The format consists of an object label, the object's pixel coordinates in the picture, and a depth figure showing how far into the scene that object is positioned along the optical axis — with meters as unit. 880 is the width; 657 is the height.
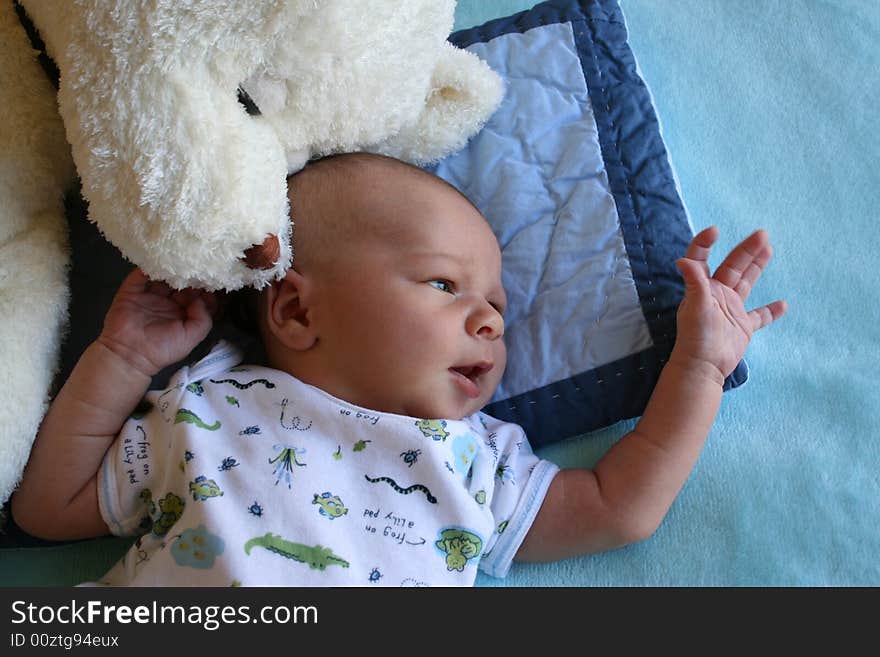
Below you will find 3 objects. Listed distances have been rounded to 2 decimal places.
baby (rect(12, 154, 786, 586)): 1.01
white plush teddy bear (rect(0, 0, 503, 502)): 0.85
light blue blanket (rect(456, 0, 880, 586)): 1.09
